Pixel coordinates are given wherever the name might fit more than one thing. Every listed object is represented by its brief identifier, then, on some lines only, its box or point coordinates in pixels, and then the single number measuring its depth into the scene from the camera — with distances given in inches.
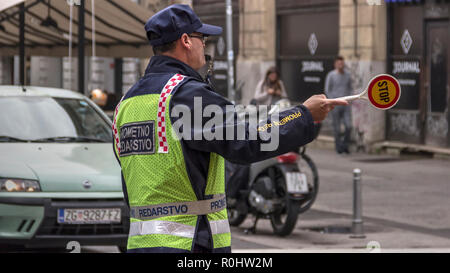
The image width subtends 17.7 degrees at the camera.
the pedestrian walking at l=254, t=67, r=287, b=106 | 816.9
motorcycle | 542.0
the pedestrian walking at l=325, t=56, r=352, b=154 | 1043.7
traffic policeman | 189.5
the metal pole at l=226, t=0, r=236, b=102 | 975.7
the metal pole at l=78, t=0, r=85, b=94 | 512.5
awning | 533.1
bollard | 549.6
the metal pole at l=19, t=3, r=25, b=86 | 540.4
